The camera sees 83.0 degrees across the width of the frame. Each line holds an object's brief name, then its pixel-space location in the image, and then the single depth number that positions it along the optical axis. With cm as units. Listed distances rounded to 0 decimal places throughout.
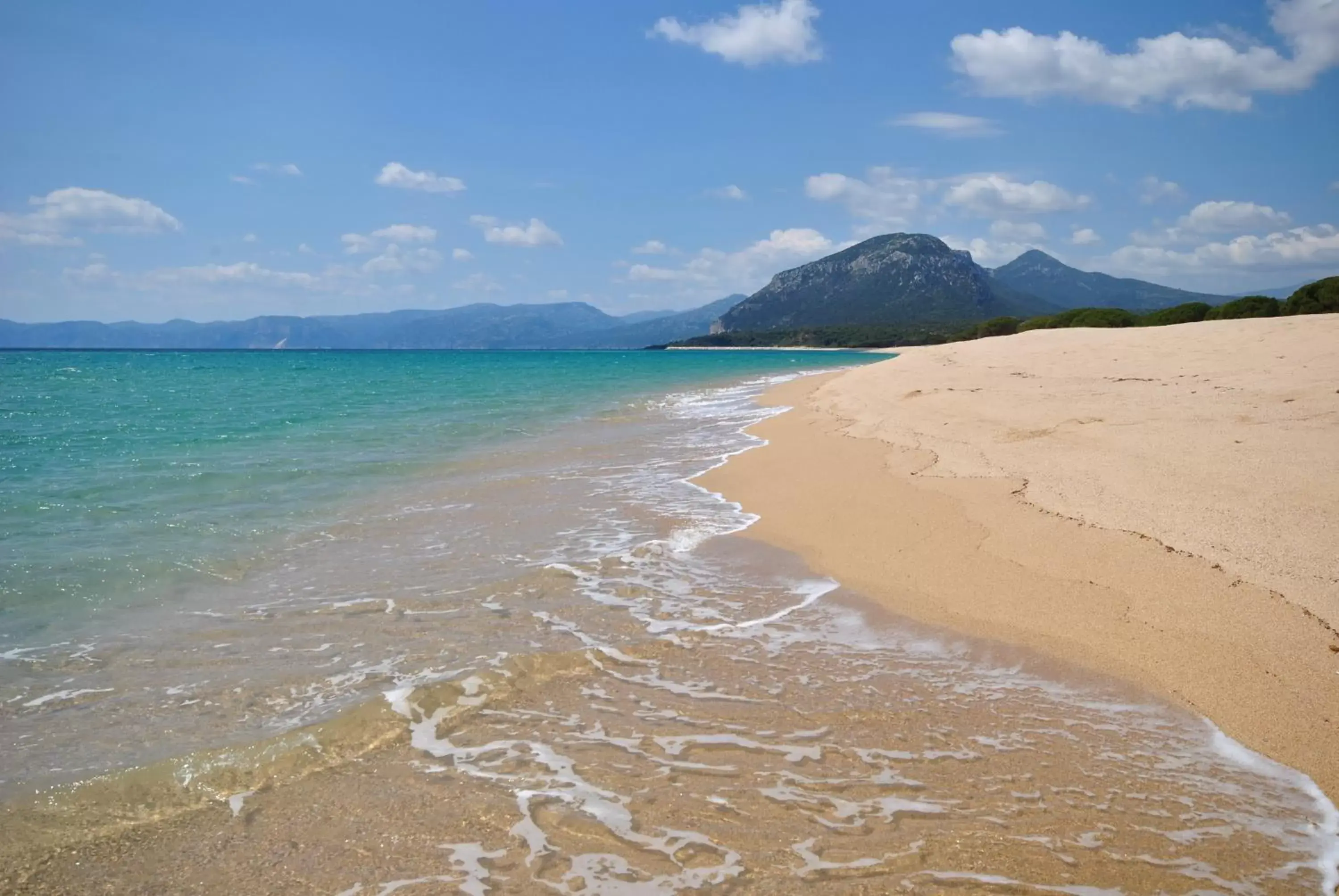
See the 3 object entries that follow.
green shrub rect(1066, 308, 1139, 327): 4044
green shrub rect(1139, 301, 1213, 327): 3750
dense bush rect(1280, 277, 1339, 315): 3177
